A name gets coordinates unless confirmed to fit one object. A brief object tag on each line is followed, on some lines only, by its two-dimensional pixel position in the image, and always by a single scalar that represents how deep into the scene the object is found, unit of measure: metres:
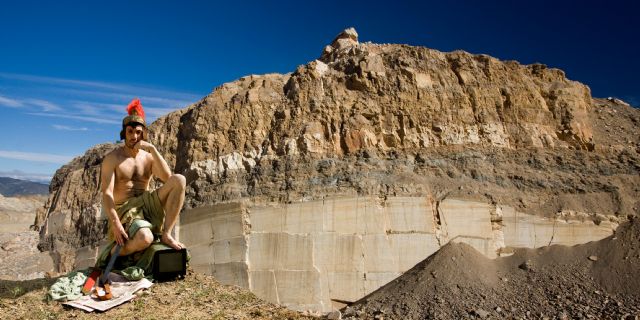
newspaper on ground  6.77
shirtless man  7.59
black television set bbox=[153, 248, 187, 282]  7.64
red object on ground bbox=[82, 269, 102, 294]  7.04
